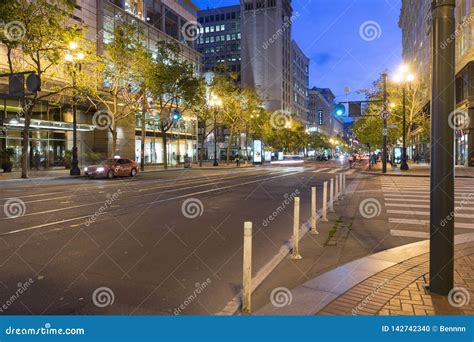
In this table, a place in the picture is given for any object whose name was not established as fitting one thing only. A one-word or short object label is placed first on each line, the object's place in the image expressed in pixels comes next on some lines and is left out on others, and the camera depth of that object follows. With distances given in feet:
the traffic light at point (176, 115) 124.98
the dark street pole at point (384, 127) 104.69
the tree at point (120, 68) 103.91
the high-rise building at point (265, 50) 367.04
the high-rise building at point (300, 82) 430.73
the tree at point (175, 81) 121.39
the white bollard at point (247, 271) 15.40
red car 93.61
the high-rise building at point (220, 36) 393.29
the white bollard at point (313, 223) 29.73
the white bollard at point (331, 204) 41.45
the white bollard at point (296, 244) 23.36
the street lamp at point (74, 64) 87.45
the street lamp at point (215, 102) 161.01
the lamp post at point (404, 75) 101.23
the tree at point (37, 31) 81.00
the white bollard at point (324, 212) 35.06
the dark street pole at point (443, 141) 15.78
